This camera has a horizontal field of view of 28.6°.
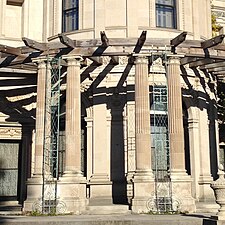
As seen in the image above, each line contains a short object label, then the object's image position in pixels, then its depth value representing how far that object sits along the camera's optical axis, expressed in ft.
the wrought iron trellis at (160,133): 62.34
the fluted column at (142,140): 54.08
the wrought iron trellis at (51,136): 54.39
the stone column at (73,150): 54.24
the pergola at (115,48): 57.72
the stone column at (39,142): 56.19
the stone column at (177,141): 54.44
